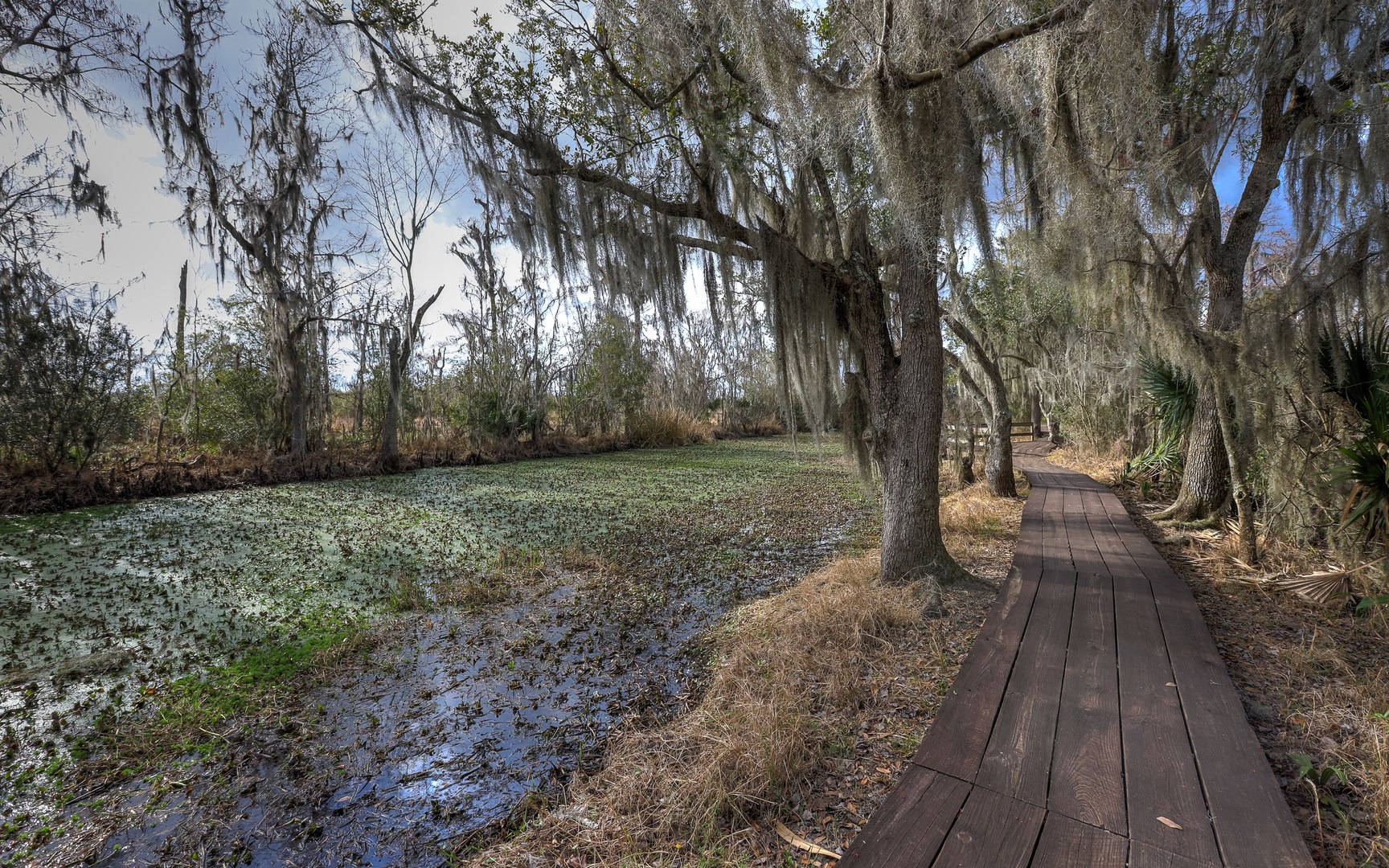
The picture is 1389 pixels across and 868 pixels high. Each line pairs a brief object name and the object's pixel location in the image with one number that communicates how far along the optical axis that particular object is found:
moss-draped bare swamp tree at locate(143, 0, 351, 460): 10.63
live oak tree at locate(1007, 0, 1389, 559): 3.21
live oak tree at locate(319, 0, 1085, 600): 3.27
